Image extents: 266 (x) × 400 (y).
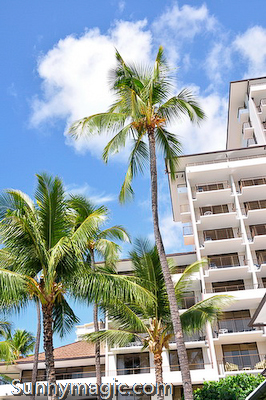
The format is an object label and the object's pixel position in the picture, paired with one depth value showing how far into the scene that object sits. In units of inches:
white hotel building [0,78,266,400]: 1158.3
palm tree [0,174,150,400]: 503.8
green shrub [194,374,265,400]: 682.8
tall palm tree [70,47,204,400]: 671.1
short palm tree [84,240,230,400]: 703.7
